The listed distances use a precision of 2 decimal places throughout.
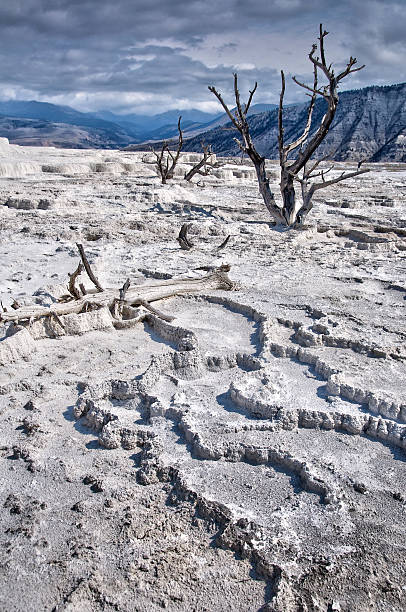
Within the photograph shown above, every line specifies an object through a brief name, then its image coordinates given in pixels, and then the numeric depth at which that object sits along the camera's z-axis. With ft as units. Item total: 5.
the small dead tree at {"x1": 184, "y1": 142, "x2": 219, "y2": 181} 54.00
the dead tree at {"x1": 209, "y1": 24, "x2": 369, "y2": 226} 28.68
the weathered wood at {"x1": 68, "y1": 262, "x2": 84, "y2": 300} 14.15
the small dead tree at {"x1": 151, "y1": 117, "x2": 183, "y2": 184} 50.72
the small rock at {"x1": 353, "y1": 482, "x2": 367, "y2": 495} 7.46
